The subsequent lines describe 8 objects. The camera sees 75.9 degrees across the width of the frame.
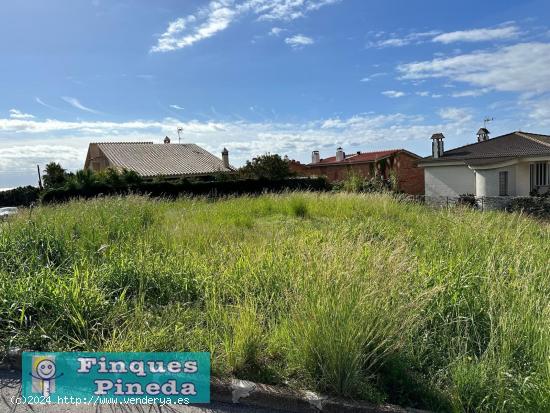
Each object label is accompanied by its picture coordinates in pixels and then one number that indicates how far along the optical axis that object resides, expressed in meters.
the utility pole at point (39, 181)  28.28
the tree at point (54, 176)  20.34
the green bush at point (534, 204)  14.83
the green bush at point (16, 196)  26.36
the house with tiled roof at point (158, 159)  29.86
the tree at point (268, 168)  24.97
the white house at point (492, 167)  22.20
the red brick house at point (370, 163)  31.20
